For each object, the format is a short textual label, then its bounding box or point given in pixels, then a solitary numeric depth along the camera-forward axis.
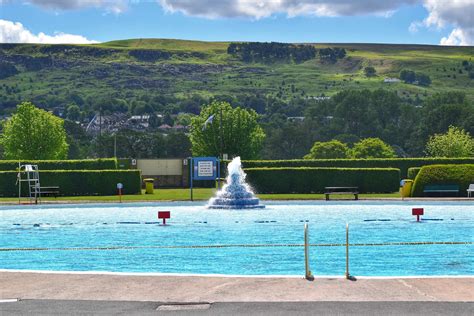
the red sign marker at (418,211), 28.08
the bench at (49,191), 45.03
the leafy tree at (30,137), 84.50
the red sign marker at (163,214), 26.83
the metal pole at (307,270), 11.84
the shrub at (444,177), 42.91
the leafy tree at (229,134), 96.56
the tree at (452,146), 92.75
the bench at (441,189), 42.81
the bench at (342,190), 40.59
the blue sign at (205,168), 44.38
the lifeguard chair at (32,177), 39.66
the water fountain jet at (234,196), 35.72
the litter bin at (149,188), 48.44
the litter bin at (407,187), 42.88
